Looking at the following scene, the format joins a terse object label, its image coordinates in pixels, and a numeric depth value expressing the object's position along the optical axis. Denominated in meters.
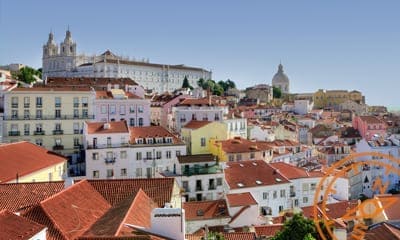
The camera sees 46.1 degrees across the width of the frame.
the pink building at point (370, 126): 86.25
